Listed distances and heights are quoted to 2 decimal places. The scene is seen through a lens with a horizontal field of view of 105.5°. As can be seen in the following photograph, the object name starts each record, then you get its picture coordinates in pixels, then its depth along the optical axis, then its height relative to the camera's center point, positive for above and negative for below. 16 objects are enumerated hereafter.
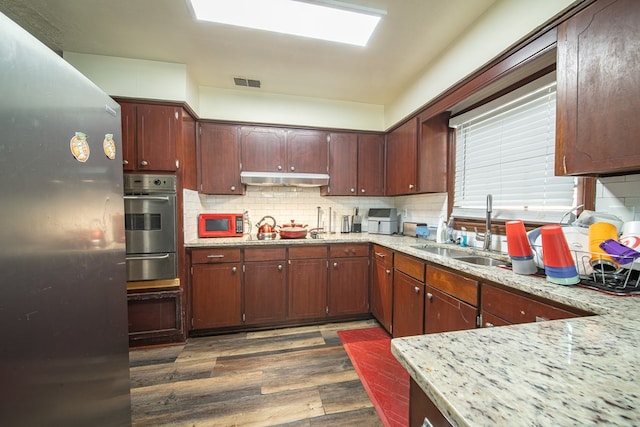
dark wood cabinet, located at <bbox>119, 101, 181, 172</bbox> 2.21 +0.67
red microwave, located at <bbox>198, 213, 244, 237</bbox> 2.74 -0.19
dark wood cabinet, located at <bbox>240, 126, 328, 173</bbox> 2.85 +0.71
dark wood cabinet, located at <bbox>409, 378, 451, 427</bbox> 0.50 -0.45
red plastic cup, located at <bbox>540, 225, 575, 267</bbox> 1.08 -0.18
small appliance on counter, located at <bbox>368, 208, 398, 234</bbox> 3.10 -0.17
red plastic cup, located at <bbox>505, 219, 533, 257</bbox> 1.27 -0.17
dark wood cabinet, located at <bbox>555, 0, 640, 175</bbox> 0.98 +0.52
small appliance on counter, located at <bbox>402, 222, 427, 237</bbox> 2.78 -0.24
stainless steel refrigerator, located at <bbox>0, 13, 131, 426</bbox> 0.66 -0.12
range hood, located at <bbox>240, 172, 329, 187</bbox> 2.78 +0.35
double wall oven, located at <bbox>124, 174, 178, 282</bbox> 2.18 -0.16
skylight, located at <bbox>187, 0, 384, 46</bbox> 1.60 +1.35
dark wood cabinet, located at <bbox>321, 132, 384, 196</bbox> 3.09 +0.56
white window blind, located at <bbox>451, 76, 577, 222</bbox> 1.63 +0.39
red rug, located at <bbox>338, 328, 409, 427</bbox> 1.54 -1.28
